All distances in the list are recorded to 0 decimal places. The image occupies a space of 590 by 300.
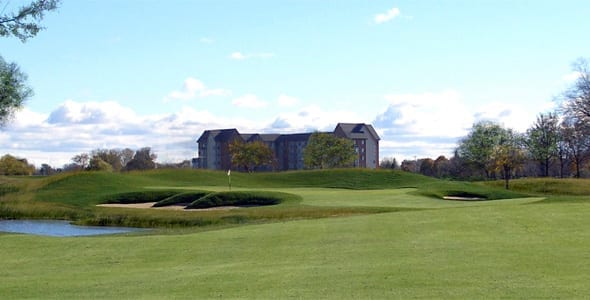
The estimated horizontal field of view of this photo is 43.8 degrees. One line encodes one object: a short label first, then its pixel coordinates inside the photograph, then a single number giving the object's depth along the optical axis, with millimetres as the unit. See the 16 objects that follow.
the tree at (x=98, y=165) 132350
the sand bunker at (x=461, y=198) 56216
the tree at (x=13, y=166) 134125
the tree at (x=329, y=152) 132000
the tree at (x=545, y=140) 109688
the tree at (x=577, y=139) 78750
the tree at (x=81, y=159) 161875
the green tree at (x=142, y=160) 164750
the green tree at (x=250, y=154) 139375
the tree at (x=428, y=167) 161275
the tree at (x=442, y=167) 143375
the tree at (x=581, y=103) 76750
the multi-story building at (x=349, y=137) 186625
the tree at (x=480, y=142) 121062
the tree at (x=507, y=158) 81562
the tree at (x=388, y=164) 191088
